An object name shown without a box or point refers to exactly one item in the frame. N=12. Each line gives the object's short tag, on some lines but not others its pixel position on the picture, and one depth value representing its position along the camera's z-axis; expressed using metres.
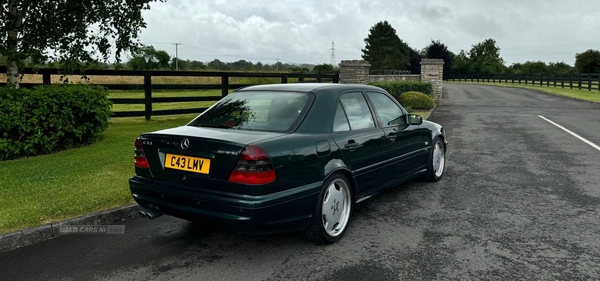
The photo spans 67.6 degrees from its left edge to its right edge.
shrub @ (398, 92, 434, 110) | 18.47
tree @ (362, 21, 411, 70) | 86.56
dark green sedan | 3.49
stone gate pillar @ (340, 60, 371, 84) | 19.39
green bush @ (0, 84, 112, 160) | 7.21
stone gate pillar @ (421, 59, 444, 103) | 23.34
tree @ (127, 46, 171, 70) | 44.38
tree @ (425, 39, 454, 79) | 81.94
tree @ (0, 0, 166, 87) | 8.50
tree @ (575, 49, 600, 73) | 51.66
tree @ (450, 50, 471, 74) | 83.75
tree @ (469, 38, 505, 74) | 84.14
